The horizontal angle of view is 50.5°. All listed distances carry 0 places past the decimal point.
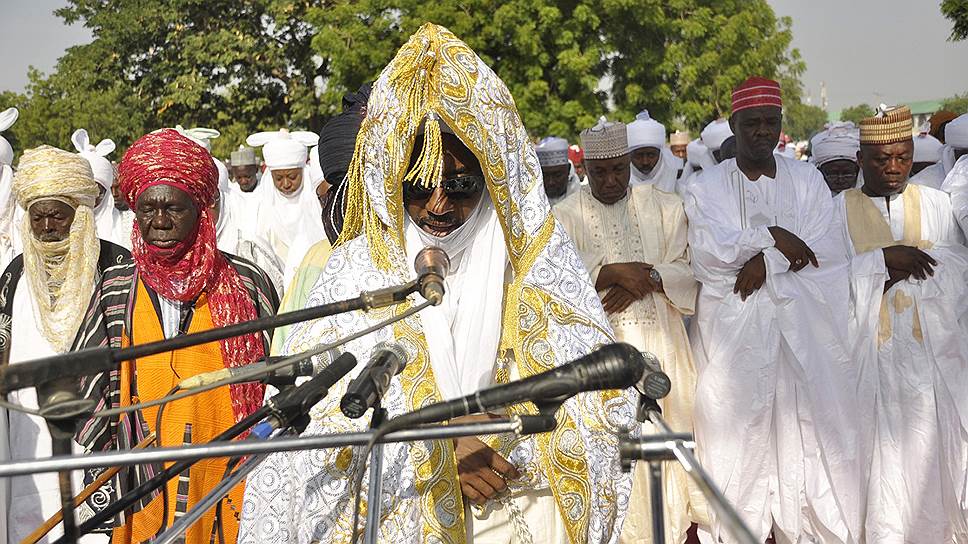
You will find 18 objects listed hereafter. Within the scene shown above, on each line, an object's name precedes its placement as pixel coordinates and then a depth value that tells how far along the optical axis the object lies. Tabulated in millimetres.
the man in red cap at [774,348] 5754
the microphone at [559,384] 1714
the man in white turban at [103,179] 8508
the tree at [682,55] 24531
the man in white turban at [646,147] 9523
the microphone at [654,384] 2016
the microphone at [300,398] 1975
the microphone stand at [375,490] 2152
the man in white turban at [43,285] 4453
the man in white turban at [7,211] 7703
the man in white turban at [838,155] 7266
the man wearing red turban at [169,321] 3691
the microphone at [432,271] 2020
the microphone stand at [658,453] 1787
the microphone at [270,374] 1938
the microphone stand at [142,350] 1542
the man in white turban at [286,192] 9633
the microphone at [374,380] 1831
